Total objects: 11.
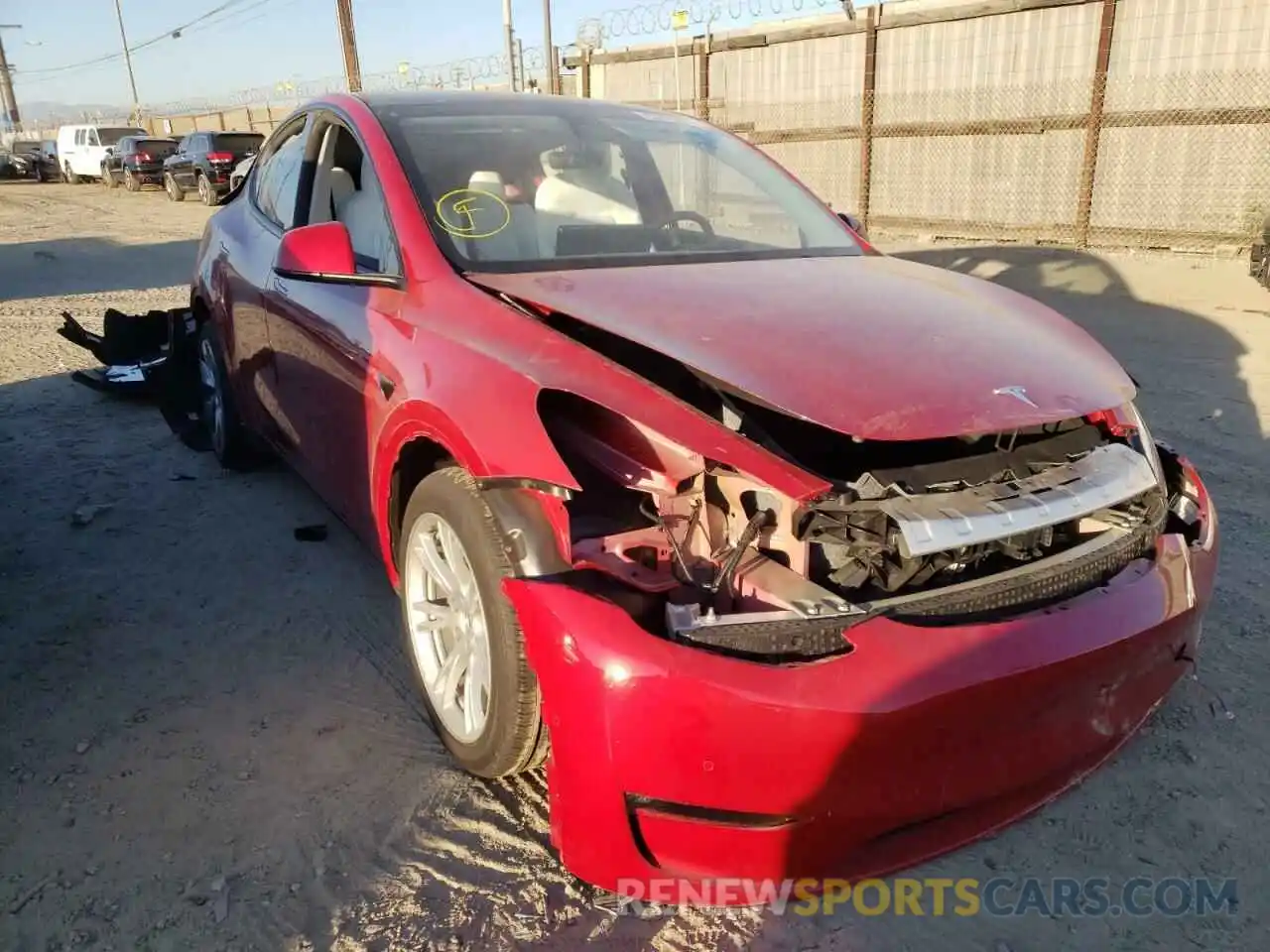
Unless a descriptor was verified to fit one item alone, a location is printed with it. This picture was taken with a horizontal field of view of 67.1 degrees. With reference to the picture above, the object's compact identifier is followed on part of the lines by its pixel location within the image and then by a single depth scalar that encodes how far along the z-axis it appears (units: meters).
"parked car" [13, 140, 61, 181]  35.34
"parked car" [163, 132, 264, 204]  20.91
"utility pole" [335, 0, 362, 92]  23.08
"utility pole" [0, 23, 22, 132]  59.47
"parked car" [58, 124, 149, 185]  29.98
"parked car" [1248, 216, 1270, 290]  8.50
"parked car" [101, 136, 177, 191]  25.20
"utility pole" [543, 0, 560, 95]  16.72
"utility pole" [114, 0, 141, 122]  47.97
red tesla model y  1.81
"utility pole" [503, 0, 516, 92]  16.30
